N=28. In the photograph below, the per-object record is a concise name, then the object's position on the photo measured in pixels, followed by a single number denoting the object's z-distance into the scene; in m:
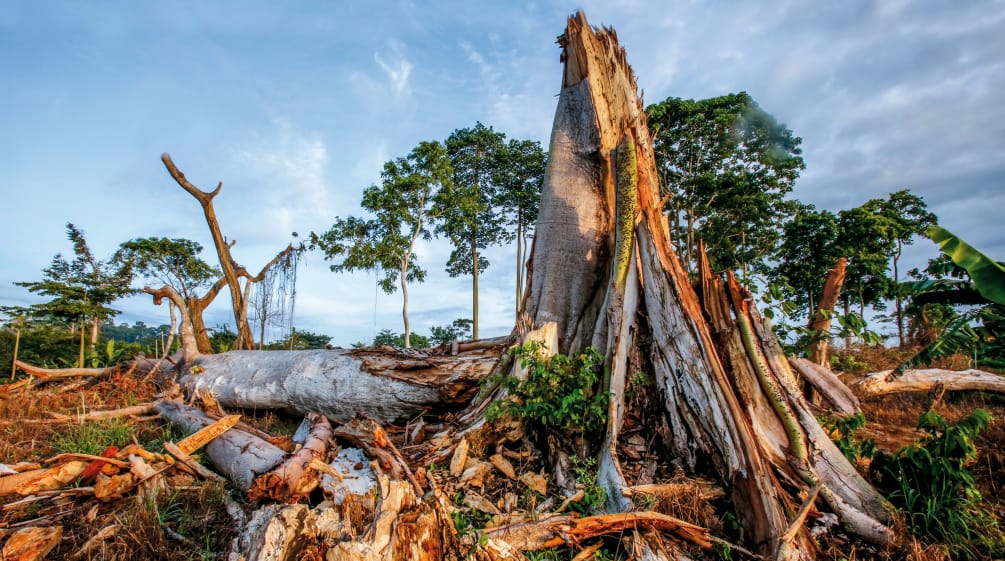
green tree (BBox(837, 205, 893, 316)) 18.12
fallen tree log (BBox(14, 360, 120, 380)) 7.29
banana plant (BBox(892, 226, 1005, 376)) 3.05
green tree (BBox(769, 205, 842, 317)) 18.83
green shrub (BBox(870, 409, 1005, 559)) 2.69
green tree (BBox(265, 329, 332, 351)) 14.24
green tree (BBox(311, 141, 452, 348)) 18.61
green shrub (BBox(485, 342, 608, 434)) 3.56
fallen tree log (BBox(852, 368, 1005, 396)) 6.74
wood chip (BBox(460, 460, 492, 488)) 3.37
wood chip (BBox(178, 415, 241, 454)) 3.88
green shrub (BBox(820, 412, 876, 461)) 3.30
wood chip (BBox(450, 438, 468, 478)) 3.51
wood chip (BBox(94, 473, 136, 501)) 3.06
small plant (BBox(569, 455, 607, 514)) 2.90
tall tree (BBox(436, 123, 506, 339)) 23.25
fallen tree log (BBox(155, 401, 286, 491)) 3.42
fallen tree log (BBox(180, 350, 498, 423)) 5.20
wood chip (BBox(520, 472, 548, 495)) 3.28
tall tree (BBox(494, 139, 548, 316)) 23.52
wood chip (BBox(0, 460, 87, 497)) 2.96
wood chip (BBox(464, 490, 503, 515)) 3.00
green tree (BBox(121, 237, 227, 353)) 19.69
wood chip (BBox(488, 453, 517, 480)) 3.50
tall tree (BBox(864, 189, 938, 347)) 19.21
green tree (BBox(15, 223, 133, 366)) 13.09
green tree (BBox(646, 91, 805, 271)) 18.67
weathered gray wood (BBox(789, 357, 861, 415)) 4.18
